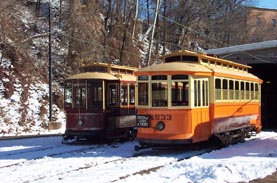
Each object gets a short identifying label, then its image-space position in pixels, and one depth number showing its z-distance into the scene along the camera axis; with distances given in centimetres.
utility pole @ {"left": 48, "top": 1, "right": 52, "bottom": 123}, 2853
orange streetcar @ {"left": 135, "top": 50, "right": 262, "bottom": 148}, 1559
